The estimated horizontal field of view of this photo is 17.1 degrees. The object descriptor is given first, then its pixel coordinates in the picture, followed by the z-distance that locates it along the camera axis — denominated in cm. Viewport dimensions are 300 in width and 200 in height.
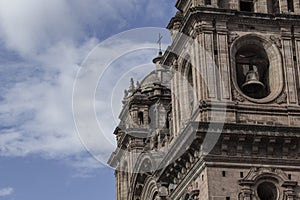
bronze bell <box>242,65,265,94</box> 5082
